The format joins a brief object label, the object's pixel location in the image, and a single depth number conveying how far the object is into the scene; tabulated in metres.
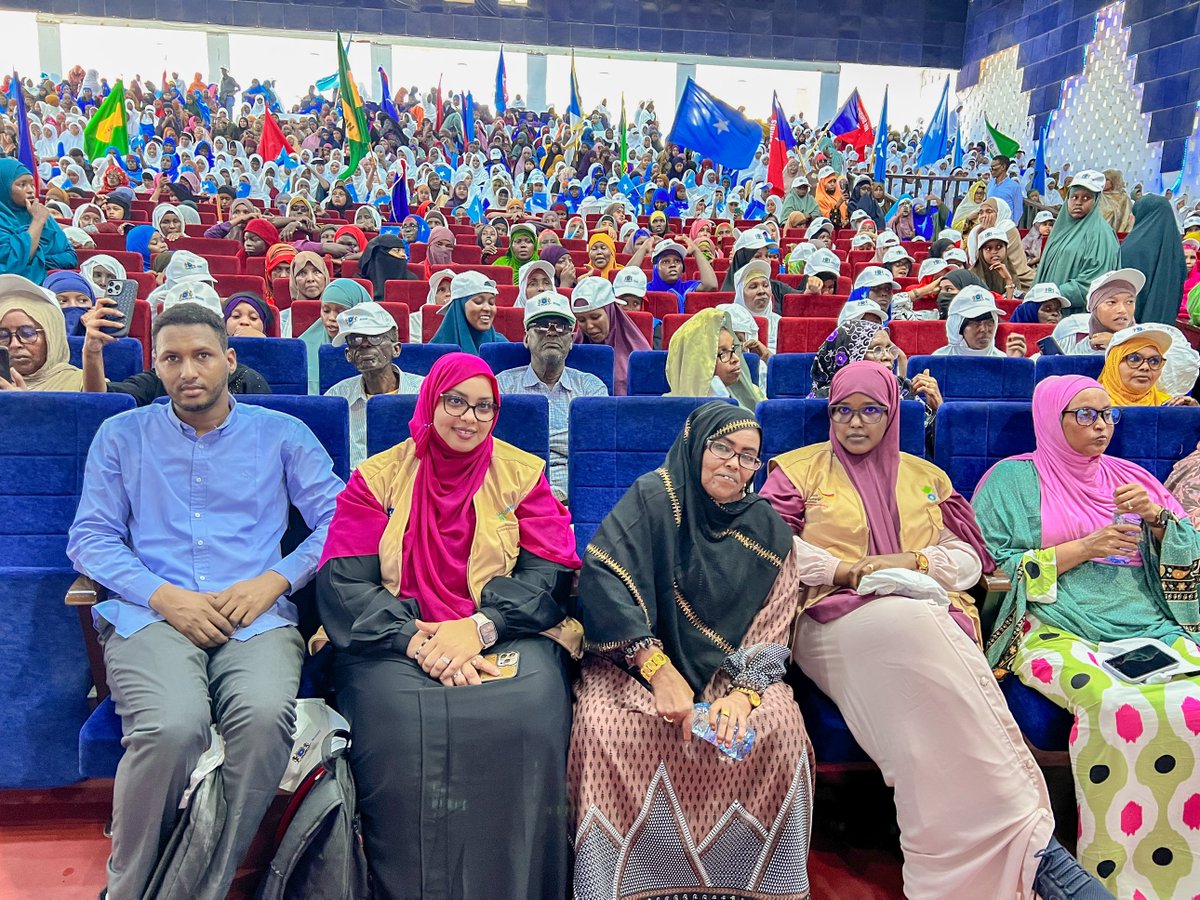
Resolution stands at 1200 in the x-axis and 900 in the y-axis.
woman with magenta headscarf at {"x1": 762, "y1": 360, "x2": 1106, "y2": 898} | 1.60
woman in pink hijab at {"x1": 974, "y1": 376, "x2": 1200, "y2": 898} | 1.66
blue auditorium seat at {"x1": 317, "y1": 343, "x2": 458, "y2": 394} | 3.17
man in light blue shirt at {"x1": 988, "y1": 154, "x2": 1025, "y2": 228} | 9.20
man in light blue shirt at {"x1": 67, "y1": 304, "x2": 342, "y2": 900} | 1.52
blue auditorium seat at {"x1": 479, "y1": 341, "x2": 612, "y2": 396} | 3.33
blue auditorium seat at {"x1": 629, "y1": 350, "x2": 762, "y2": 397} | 3.36
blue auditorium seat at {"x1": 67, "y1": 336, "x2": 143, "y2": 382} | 3.00
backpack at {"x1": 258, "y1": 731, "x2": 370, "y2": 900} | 1.48
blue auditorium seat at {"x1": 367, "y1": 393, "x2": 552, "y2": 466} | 2.22
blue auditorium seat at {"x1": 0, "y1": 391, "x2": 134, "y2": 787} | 1.75
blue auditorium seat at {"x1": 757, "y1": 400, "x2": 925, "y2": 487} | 2.28
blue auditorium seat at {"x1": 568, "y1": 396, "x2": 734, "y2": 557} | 2.41
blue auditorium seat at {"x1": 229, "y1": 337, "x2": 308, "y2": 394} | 3.04
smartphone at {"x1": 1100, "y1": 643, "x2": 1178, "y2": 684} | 1.77
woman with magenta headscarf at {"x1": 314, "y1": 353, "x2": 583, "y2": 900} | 1.55
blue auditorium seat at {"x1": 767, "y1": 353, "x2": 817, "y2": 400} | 3.05
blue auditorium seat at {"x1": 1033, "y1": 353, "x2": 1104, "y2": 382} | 3.07
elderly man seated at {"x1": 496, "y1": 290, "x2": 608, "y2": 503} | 3.10
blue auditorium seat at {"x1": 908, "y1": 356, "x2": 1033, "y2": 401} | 3.00
